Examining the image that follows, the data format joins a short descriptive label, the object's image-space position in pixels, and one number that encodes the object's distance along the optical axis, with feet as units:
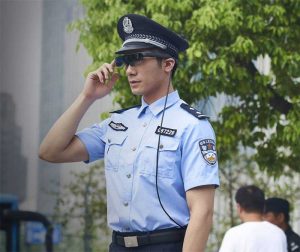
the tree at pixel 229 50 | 27.89
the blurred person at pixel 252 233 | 20.97
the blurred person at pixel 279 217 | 25.79
